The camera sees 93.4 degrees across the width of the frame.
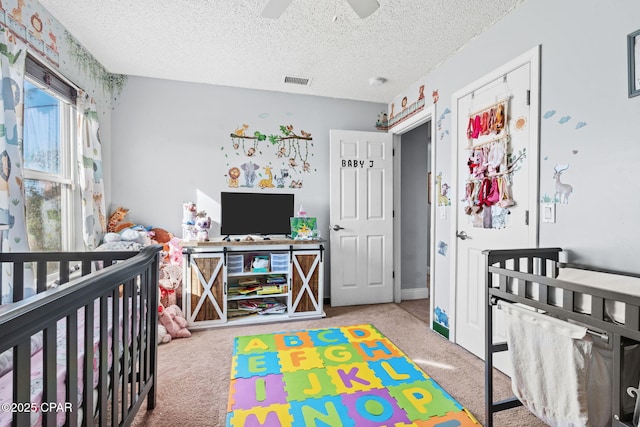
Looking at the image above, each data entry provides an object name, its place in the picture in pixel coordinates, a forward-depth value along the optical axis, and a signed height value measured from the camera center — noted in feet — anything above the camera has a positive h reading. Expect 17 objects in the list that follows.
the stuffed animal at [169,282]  9.18 -2.24
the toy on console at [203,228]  9.56 -0.59
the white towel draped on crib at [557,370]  3.54 -2.02
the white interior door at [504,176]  5.96 +0.61
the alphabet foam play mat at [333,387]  5.08 -3.50
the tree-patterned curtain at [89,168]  7.93 +1.11
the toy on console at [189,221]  9.67 -0.37
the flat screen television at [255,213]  10.16 -0.11
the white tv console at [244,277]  9.04 -2.18
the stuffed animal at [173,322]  8.40 -3.19
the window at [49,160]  6.44 +1.16
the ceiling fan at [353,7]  4.92 +3.40
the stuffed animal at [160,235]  9.75 -0.84
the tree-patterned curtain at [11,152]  5.06 +0.98
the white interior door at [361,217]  11.03 -0.26
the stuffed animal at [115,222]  9.45 -0.40
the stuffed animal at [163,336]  8.08 -3.42
